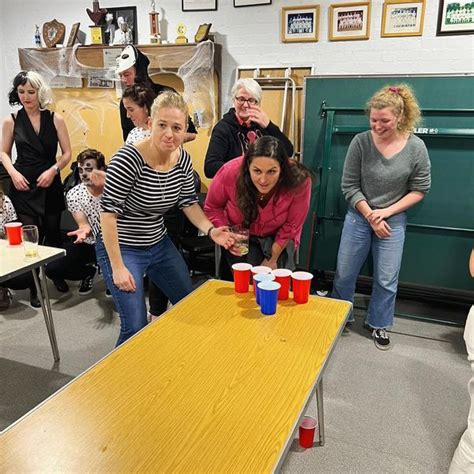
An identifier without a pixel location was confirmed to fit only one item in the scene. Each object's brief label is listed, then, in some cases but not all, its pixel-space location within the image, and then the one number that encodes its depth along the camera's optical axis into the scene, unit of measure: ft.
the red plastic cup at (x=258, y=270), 5.56
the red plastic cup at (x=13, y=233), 7.10
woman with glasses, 8.36
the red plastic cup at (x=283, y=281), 5.46
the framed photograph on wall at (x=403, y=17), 10.05
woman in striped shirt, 5.65
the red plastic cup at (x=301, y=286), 5.31
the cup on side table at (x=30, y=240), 6.82
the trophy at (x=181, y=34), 12.04
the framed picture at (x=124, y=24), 12.75
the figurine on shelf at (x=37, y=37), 14.02
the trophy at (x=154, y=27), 12.21
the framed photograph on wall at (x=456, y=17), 9.66
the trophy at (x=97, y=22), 12.74
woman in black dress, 9.93
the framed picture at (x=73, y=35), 13.33
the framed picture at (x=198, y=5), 11.88
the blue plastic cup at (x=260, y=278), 5.25
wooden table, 3.06
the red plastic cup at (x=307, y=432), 6.00
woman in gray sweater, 7.95
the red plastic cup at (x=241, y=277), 5.63
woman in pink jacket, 6.40
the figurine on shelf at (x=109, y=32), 13.06
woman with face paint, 9.45
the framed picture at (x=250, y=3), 11.28
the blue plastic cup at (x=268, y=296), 5.01
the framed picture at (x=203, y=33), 11.71
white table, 6.25
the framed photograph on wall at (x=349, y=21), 10.50
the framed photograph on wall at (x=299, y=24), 10.96
